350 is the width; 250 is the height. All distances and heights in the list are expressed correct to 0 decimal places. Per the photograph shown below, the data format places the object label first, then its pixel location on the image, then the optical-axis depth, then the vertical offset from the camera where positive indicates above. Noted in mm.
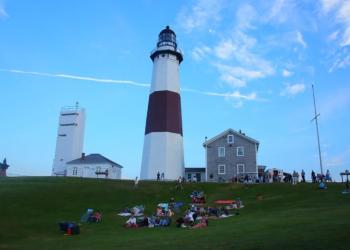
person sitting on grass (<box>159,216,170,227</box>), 27688 -991
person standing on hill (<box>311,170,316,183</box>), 48438 +4143
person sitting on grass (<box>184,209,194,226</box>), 26609 -790
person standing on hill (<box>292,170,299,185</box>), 49131 +4170
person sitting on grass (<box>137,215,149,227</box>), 28312 -1105
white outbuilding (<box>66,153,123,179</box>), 65875 +6512
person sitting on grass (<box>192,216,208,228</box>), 24969 -969
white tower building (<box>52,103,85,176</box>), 70750 +11874
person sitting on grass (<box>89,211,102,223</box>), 30161 -879
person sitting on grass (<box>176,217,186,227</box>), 26577 -937
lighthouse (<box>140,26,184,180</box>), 55656 +12490
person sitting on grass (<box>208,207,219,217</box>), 30703 -259
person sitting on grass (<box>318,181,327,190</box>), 41078 +2531
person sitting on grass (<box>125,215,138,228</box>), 27977 -1122
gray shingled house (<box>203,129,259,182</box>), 56875 +7531
